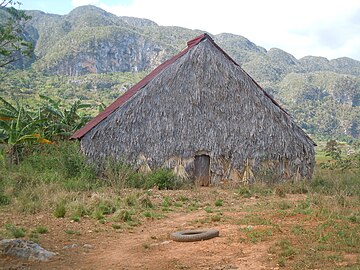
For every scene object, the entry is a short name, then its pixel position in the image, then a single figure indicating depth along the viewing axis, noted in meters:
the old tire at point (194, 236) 7.43
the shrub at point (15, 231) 7.81
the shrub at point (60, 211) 9.71
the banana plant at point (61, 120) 21.33
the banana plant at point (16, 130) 17.91
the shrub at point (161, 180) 15.24
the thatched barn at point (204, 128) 16.41
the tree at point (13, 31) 16.09
